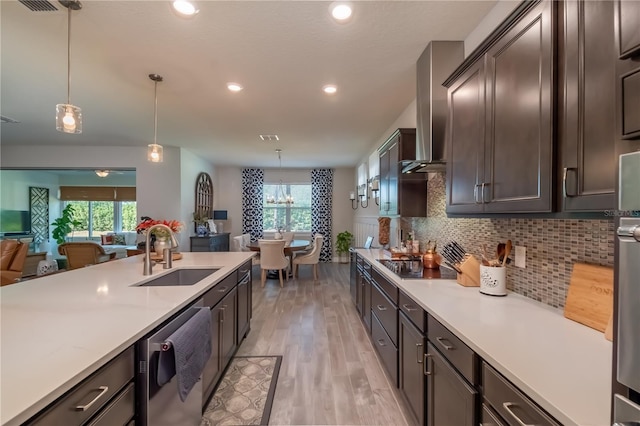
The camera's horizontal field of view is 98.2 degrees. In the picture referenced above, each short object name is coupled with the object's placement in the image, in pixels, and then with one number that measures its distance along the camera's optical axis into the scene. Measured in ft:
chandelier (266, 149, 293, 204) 22.24
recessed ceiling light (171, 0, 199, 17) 5.68
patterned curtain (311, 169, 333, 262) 26.78
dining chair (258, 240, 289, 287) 17.17
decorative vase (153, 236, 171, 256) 7.90
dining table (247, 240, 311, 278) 18.95
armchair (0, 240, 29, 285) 13.00
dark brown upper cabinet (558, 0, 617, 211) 2.67
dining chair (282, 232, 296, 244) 22.47
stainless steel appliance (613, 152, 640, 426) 1.58
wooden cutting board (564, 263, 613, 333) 3.58
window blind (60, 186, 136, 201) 27.81
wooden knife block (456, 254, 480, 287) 5.87
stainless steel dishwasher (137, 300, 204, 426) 3.69
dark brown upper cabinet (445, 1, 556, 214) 3.53
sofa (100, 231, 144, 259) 22.34
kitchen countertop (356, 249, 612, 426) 2.35
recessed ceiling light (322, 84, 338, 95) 9.59
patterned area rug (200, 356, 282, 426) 6.13
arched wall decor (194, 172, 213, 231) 21.80
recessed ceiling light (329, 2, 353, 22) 5.71
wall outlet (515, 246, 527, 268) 5.20
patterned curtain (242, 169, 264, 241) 26.58
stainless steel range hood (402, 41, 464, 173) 7.15
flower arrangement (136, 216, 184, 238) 7.97
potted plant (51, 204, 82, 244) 25.49
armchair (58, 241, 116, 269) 17.03
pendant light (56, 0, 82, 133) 6.56
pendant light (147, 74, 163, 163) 10.40
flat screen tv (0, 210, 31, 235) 23.01
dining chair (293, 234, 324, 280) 19.03
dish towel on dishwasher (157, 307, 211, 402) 3.99
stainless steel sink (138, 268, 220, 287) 7.73
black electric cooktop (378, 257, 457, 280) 6.76
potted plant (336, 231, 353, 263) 25.22
